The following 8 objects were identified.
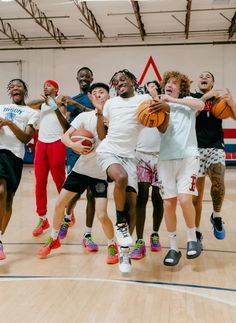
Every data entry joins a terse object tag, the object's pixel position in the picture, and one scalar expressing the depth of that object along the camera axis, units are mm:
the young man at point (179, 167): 4379
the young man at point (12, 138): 4770
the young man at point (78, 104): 5910
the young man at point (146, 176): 4957
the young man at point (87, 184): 4781
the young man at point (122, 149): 4211
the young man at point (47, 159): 6195
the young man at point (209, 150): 5117
